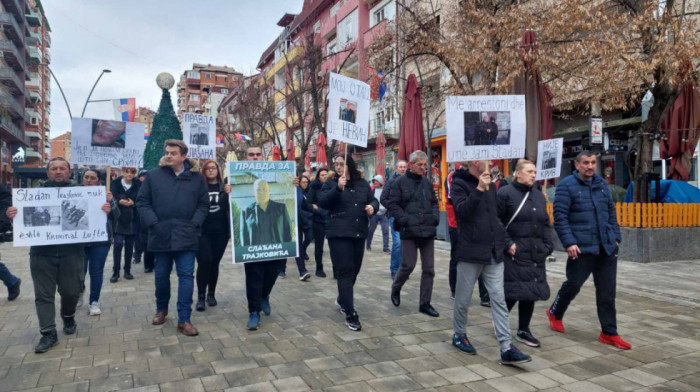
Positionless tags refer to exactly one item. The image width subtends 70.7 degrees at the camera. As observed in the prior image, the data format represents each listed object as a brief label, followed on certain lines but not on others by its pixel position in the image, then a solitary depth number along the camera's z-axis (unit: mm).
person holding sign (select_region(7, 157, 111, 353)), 4773
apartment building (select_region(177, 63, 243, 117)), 106756
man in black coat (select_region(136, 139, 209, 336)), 5188
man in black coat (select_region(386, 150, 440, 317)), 5996
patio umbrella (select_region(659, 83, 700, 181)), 11234
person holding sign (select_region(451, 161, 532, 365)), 4430
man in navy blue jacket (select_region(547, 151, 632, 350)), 4906
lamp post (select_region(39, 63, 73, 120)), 28781
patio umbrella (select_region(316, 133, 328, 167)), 19516
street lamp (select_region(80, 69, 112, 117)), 31006
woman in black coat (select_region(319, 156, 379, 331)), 5477
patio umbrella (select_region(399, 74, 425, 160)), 11453
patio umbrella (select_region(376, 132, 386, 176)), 19719
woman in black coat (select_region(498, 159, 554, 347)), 4660
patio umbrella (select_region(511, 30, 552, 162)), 8258
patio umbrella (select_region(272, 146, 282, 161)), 20778
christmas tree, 19422
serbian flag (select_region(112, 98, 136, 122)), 14216
